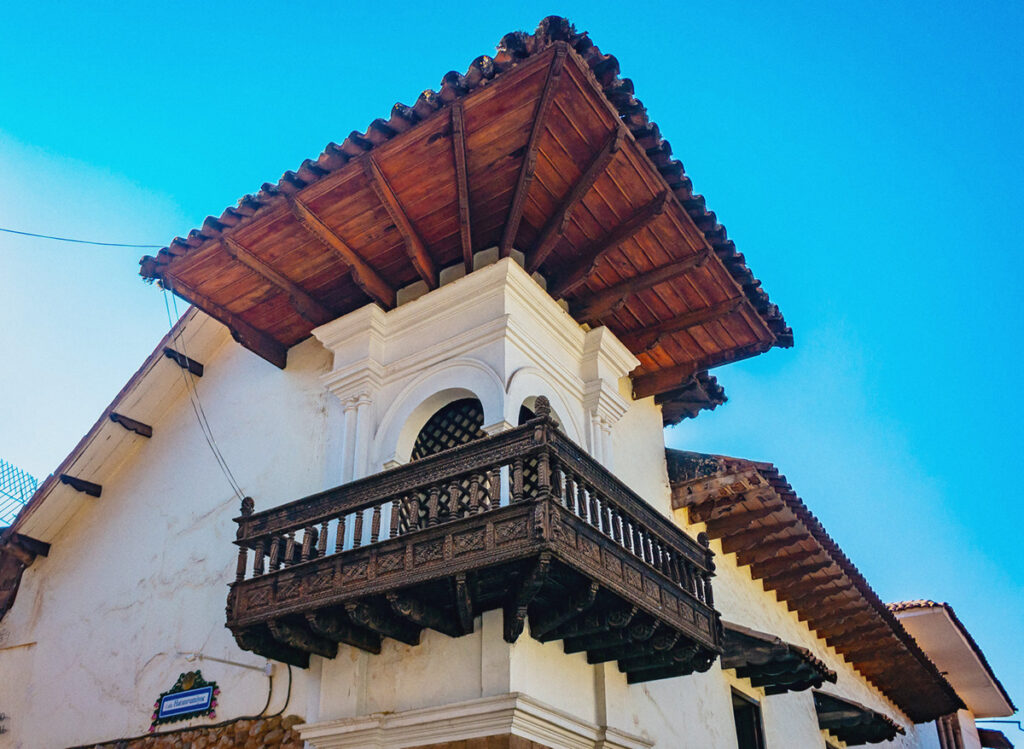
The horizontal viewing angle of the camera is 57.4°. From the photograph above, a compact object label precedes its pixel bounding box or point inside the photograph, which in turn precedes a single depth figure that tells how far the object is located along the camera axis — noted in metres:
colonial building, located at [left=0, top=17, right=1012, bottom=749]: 6.03
